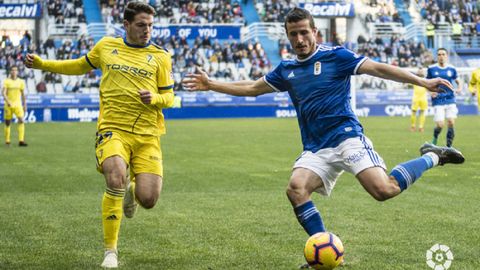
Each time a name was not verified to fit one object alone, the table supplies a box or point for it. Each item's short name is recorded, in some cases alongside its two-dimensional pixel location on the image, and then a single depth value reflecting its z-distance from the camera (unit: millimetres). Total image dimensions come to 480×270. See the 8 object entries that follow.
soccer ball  6598
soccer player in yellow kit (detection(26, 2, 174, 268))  8055
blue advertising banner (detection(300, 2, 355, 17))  53531
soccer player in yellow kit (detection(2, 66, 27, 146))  25438
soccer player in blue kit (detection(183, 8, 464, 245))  7184
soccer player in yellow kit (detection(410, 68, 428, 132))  32125
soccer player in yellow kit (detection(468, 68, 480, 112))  22344
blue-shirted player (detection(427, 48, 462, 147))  22594
